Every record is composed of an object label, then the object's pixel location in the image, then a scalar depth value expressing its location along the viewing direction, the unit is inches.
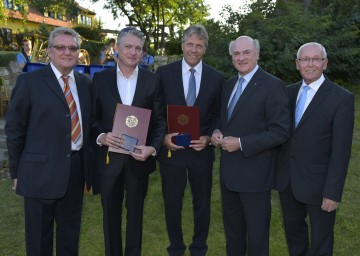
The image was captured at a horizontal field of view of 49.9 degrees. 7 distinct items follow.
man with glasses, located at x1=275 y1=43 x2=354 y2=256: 127.9
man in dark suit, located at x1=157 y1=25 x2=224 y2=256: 159.3
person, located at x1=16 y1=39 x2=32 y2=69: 398.0
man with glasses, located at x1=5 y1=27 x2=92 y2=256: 129.6
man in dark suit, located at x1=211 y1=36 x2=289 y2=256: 132.5
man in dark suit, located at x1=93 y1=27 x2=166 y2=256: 142.0
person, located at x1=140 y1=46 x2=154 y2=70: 464.8
